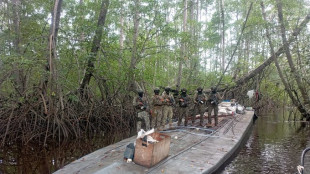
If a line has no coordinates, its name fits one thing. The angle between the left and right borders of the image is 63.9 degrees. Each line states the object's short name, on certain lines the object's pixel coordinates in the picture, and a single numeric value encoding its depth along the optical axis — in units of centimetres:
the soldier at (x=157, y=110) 940
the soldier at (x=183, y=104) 1012
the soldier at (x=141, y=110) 899
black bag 539
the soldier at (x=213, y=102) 1024
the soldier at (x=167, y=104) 961
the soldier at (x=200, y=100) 1021
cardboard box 512
